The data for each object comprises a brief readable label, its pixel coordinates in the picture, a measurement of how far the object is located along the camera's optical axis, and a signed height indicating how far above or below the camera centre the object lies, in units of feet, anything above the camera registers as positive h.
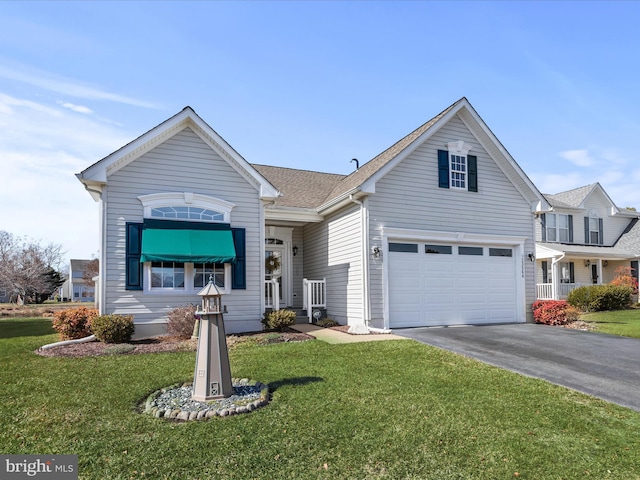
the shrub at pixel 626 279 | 75.50 -2.75
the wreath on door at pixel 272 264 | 50.70 +0.45
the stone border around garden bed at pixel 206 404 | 16.83 -6.01
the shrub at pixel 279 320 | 38.55 -4.96
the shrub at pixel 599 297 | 64.49 -5.28
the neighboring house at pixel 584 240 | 77.17 +5.20
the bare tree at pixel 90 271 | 130.41 -0.77
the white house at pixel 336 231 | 36.63 +3.76
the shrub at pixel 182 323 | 34.86 -4.68
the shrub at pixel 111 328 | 32.68 -4.79
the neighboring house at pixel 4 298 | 170.11 -12.10
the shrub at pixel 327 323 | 44.77 -6.18
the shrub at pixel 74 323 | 34.45 -4.57
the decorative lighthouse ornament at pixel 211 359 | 18.53 -4.19
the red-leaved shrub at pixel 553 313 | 46.62 -5.50
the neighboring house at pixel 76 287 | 211.82 -9.10
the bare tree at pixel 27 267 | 106.01 +0.75
